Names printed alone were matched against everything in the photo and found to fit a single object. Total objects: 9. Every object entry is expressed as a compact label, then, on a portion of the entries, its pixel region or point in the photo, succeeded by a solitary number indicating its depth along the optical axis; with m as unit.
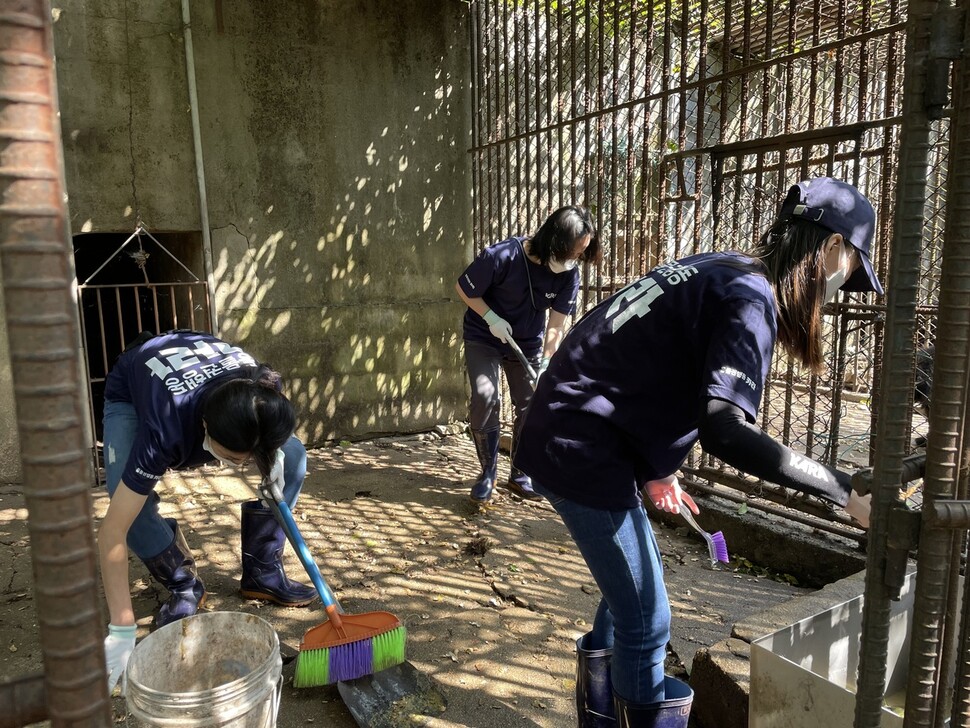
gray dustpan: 2.48
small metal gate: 5.36
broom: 2.58
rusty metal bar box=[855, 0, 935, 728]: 1.15
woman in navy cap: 1.73
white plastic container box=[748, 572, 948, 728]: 1.84
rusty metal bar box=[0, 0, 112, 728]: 0.64
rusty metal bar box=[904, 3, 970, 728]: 1.16
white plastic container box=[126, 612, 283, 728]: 1.92
